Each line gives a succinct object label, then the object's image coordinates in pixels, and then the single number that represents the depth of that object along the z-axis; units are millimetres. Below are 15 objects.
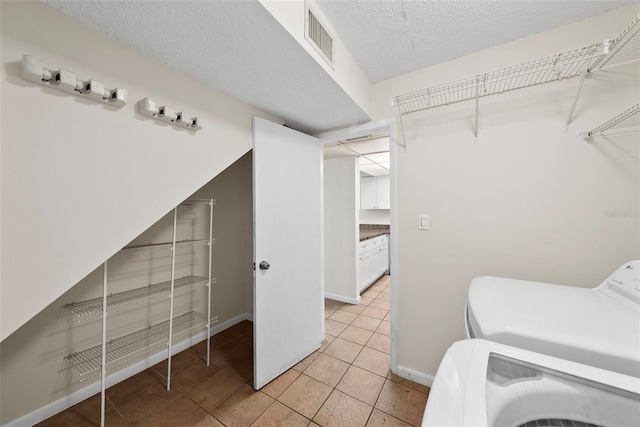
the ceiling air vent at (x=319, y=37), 1120
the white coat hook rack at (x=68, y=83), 769
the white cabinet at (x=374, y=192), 4824
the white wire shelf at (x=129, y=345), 1516
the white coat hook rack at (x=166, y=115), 1067
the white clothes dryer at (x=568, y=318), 701
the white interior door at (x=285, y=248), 1683
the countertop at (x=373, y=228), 4832
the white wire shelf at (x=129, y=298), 1485
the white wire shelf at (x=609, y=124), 891
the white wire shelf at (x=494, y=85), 1277
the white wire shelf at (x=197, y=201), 1937
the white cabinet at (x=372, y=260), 3535
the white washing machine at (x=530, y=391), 550
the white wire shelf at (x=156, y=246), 1712
